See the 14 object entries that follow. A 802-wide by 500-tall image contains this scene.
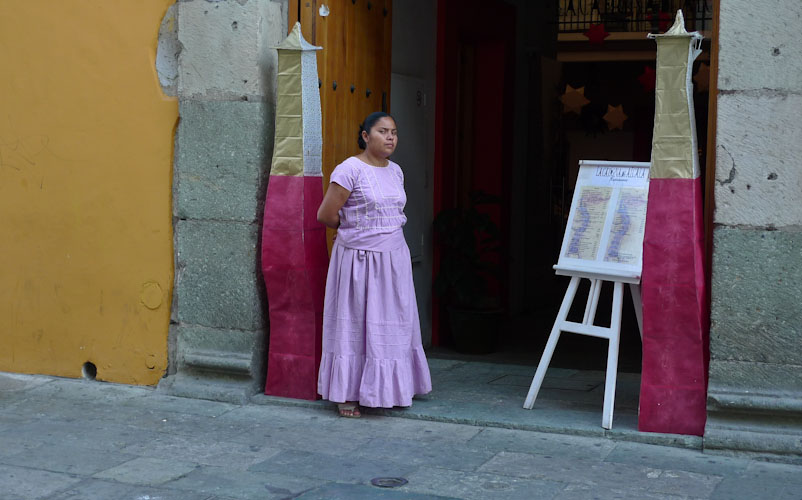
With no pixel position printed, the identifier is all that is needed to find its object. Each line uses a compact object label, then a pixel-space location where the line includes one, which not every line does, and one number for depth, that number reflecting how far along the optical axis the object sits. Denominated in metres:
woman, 5.52
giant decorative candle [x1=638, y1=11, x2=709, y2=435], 4.96
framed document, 5.30
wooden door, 6.09
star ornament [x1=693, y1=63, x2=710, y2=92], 9.64
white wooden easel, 5.25
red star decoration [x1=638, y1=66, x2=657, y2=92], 11.09
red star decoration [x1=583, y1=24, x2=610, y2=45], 11.65
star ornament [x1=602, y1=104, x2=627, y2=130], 14.16
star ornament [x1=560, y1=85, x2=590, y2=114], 11.92
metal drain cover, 4.46
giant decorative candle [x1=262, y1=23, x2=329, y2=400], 5.74
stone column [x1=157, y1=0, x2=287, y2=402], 5.89
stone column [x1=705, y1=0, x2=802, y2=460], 4.86
